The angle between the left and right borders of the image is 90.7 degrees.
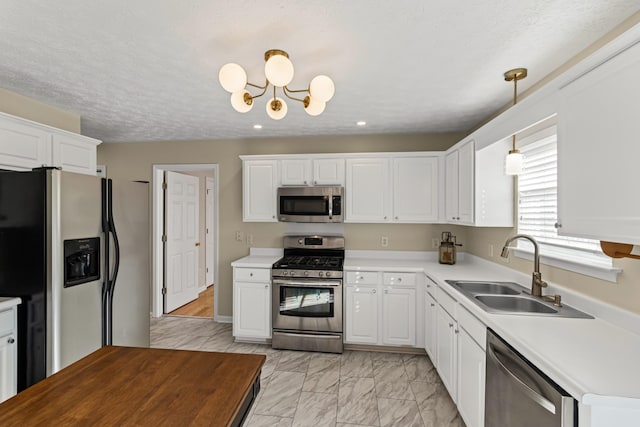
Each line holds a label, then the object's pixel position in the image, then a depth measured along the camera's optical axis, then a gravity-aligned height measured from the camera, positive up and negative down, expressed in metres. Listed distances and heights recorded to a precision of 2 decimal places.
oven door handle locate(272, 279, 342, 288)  3.33 -0.75
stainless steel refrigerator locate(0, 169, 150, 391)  2.04 -0.35
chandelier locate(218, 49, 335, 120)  1.47 +0.65
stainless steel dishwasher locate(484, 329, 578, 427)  1.15 -0.76
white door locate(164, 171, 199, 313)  4.54 -0.42
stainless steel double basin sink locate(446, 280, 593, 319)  1.83 -0.59
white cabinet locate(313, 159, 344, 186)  3.69 +0.48
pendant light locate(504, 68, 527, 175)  2.14 +0.38
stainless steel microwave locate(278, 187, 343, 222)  3.61 +0.10
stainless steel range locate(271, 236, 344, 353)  3.35 -1.01
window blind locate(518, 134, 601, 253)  2.19 +0.14
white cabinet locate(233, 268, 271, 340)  3.48 -1.01
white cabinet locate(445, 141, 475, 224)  2.80 +0.28
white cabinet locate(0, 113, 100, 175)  2.33 +0.54
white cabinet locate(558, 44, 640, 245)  1.12 +0.24
